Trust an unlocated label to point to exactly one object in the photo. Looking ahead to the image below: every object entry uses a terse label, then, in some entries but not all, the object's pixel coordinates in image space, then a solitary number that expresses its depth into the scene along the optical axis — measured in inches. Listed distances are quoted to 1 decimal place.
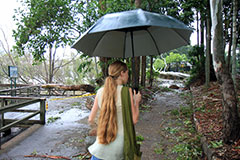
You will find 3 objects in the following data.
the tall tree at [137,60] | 306.0
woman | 61.8
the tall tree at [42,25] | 283.4
